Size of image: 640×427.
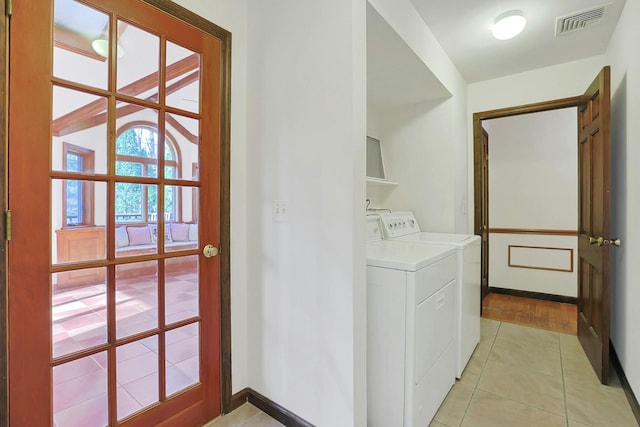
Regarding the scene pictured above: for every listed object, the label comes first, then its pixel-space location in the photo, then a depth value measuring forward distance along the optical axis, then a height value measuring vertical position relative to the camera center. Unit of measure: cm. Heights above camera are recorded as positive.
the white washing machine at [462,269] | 206 -40
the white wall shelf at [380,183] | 261 +26
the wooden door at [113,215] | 113 -1
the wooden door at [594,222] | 199 -7
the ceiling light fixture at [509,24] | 210 +127
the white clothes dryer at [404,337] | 145 -61
